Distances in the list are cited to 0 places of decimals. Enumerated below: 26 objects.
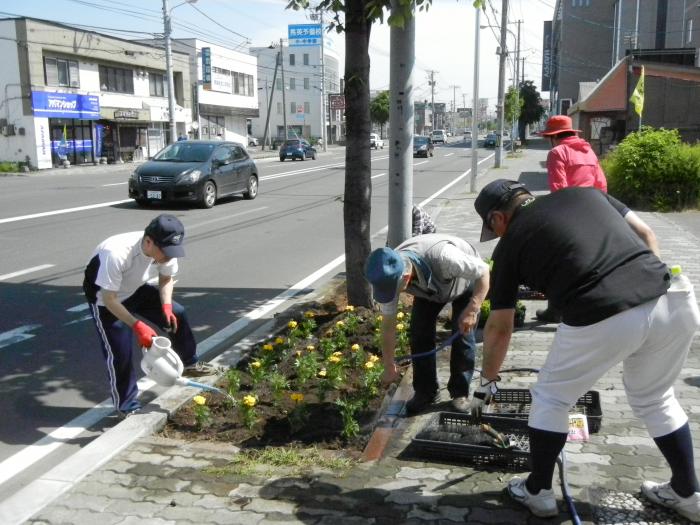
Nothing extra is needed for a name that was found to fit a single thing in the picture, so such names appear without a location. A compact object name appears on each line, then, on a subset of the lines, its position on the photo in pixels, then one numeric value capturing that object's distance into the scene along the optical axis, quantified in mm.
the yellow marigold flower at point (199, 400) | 4305
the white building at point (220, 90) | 54375
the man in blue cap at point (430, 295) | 3580
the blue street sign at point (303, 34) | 64375
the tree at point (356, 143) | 6133
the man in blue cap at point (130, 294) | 4309
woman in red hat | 6137
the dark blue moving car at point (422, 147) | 47281
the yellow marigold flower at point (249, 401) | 4234
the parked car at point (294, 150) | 42875
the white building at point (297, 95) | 87938
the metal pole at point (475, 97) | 21392
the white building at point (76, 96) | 33125
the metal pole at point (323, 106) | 55500
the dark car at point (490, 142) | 67062
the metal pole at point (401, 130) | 6609
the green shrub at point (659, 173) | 15625
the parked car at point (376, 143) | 62506
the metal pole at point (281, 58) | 60612
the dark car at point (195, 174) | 16047
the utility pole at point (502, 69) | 29344
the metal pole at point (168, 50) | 36094
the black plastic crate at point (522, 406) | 4117
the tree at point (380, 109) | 78500
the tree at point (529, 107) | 75938
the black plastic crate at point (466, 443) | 3621
